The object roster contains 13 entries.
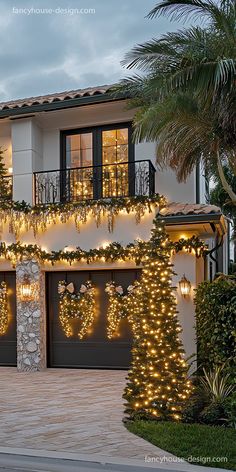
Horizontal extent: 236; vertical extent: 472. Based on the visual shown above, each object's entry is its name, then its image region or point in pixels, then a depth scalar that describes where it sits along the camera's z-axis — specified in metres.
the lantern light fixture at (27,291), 14.35
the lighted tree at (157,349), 8.30
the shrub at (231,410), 7.66
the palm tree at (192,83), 8.52
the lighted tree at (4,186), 15.30
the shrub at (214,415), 7.87
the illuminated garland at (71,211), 13.59
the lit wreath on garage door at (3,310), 14.92
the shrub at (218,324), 8.90
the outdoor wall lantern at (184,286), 12.23
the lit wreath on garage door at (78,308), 14.21
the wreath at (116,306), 13.86
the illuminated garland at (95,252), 12.48
